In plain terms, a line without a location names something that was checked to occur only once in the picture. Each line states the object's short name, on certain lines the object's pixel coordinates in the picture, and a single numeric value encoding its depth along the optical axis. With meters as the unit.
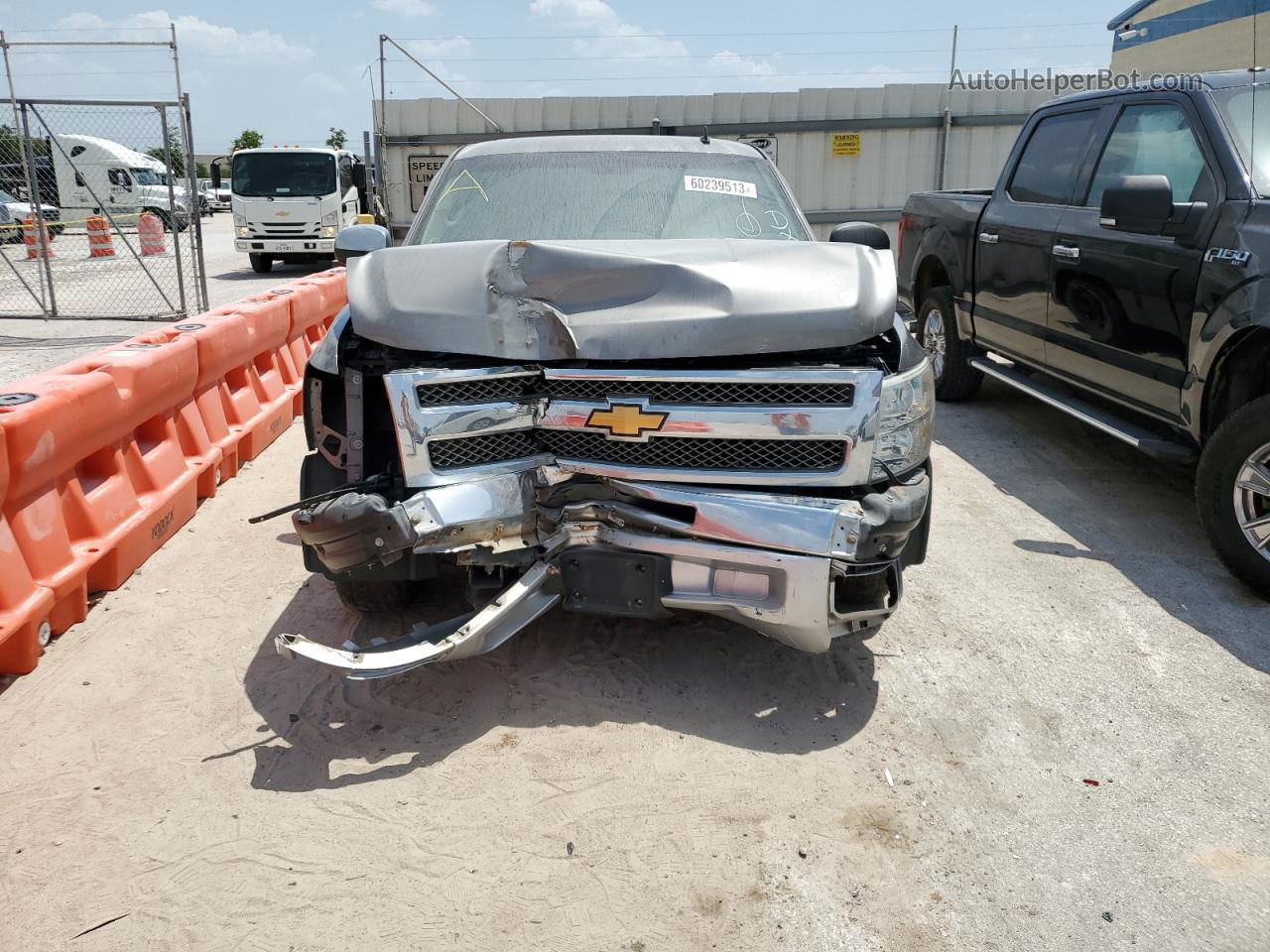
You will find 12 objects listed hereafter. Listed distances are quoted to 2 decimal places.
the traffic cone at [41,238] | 11.48
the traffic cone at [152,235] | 18.80
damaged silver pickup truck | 3.16
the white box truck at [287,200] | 18.38
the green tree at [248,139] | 66.00
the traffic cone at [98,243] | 17.39
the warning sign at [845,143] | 16.02
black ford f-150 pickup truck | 4.32
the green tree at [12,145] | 10.59
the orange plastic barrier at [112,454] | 3.63
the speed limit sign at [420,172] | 15.97
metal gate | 10.58
